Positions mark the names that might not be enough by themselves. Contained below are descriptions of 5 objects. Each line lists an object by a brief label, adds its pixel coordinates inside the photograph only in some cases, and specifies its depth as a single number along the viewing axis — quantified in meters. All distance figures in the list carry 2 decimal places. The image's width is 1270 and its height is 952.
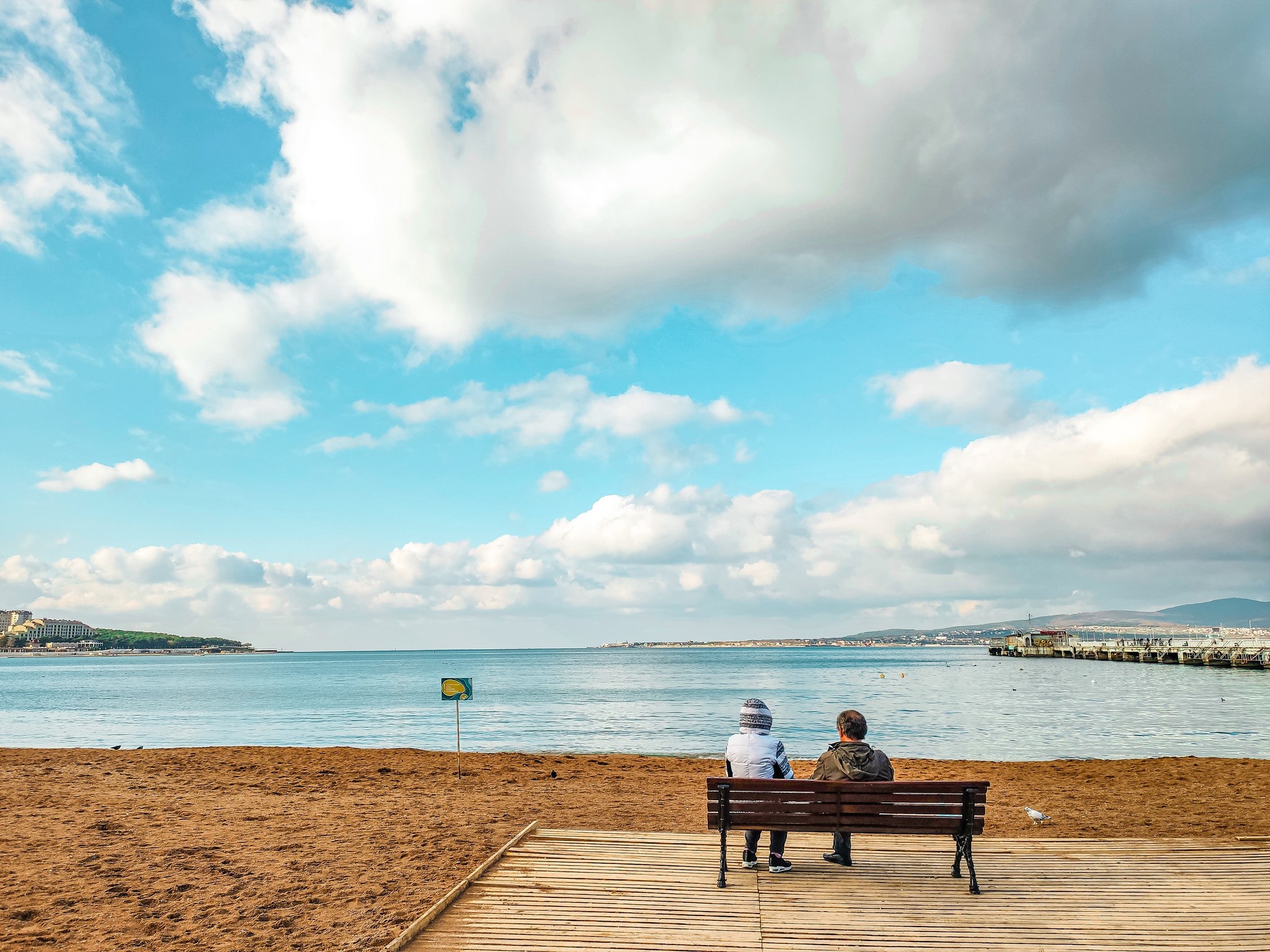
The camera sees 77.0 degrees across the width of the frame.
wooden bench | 7.08
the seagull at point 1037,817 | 11.66
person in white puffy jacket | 7.61
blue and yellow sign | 15.47
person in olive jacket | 7.53
